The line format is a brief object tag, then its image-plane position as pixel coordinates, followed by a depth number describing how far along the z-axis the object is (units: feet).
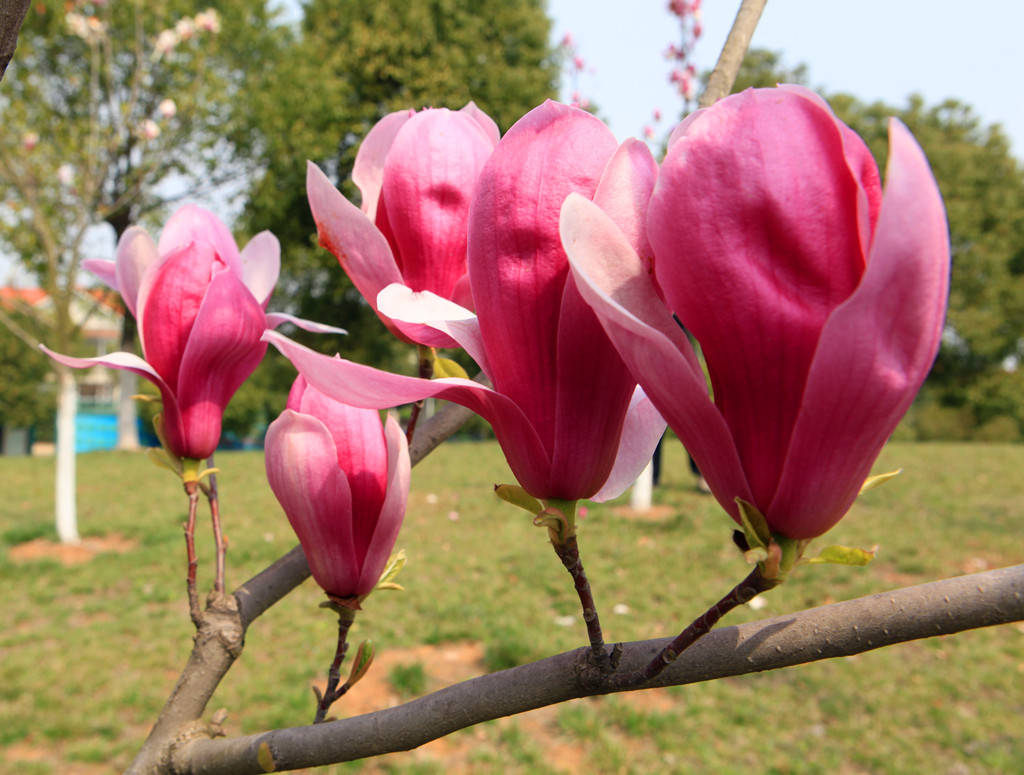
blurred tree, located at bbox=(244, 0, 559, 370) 52.24
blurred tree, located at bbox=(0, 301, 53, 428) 78.69
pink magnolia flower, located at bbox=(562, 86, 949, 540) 1.16
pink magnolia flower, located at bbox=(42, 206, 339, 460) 2.53
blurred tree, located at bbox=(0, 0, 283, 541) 26.99
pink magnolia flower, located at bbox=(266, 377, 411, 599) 2.26
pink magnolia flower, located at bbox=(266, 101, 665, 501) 1.41
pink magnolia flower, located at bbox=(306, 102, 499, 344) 2.13
